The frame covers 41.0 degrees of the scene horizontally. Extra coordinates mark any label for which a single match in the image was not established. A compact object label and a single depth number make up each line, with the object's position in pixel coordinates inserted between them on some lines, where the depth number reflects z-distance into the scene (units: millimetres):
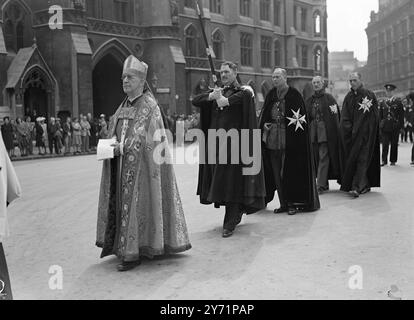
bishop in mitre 5074
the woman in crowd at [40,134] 21500
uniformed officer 13984
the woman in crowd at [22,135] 20828
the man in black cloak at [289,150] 7777
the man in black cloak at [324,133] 9406
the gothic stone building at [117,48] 24984
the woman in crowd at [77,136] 22509
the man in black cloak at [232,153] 6441
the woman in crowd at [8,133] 19625
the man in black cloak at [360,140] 9219
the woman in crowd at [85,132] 22962
